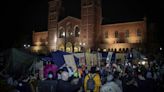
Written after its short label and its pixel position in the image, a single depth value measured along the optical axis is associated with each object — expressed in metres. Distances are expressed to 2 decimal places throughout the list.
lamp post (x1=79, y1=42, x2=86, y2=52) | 26.99
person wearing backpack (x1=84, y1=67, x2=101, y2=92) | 4.93
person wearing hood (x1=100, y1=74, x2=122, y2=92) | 4.38
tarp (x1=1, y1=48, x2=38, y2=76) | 7.07
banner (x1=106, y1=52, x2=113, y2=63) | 9.75
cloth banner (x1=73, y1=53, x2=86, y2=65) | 8.11
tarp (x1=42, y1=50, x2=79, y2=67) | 7.28
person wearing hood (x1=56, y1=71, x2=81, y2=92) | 5.84
